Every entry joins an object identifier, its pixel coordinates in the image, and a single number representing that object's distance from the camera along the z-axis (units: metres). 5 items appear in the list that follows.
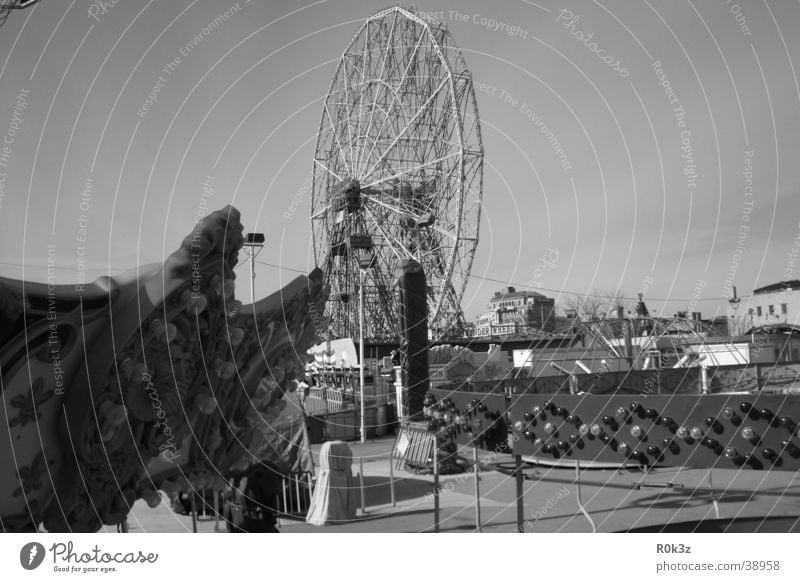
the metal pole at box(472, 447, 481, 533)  6.81
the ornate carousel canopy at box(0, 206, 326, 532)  3.47
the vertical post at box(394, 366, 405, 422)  14.36
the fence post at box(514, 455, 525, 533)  5.50
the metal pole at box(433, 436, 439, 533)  5.58
